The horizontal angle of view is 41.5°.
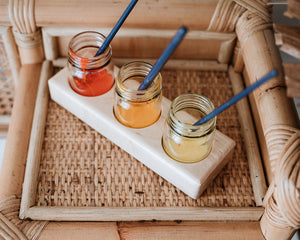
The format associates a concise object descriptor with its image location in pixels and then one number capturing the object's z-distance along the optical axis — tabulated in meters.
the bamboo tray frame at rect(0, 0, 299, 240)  0.61
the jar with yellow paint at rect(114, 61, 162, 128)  0.61
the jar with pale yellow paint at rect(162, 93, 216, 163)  0.58
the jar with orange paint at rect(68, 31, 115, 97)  0.65
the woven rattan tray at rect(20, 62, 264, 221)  0.63
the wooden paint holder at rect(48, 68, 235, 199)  0.61
